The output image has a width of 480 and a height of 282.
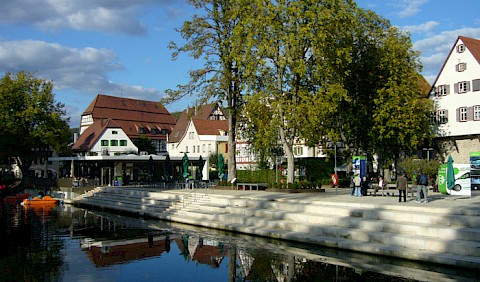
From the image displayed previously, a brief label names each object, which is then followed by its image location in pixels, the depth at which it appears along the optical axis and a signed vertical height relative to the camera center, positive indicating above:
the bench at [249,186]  37.00 -1.56
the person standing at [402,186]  24.09 -1.05
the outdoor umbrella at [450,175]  26.20 -0.60
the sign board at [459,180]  27.17 -0.89
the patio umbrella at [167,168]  44.82 -0.23
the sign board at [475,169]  32.62 -0.36
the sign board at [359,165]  29.64 -0.04
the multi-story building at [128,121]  80.75 +8.90
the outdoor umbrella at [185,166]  41.24 -0.06
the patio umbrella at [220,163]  40.93 +0.14
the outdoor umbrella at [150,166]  46.36 -0.04
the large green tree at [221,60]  37.62 +7.99
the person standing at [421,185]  23.50 -0.99
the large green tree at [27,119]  56.75 +5.53
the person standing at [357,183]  28.39 -1.09
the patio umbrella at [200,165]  45.92 +0.02
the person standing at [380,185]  29.48 -1.25
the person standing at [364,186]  29.58 -1.29
